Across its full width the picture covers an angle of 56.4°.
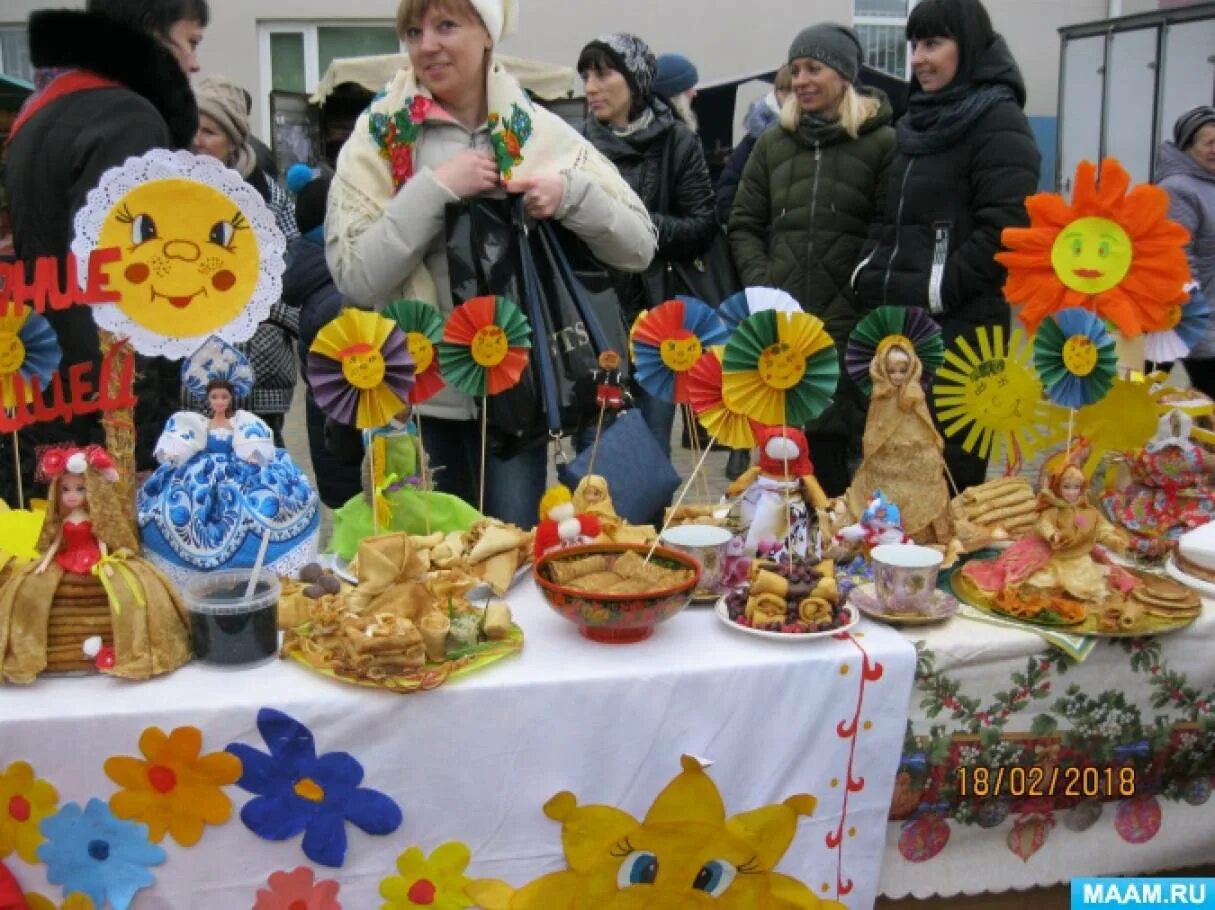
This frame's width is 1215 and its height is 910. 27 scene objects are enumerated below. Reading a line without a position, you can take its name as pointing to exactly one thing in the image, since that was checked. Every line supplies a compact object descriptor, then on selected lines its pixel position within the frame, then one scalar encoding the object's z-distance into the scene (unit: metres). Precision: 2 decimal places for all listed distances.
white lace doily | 1.34
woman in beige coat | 1.73
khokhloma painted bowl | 1.31
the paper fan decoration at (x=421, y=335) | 1.61
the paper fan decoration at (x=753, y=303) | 1.69
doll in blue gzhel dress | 1.48
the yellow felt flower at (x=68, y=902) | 1.26
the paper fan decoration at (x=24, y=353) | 1.32
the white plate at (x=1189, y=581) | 1.54
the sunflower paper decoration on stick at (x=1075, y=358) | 1.56
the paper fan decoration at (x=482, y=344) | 1.63
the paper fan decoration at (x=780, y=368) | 1.47
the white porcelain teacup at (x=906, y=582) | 1.43
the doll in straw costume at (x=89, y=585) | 1.24
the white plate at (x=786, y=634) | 1.35
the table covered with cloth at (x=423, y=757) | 1.23
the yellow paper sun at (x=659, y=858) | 1.31
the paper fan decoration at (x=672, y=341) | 1.63
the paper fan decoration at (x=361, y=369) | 1.53
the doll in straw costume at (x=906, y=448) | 1.61
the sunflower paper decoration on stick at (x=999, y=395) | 1.68
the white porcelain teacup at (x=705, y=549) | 1.51
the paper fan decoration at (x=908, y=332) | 1.60
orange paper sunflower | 1.62
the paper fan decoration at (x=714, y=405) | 1.55
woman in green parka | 2.67
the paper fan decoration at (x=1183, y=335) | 1.79
